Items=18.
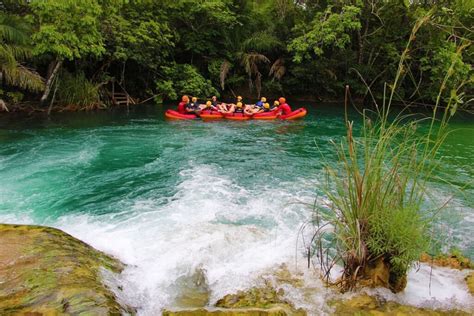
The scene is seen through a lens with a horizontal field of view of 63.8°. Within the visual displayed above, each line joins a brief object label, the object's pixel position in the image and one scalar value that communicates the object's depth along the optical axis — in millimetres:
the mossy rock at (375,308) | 2912
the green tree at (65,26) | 10680
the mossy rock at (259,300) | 3060
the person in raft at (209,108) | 13550
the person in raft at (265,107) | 14031
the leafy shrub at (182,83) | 16438
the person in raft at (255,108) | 13672
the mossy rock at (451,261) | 3713
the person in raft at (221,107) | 13508
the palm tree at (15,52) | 10703
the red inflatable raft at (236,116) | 13312
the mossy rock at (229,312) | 2588
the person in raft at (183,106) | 13578
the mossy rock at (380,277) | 3118
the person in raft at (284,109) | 13703
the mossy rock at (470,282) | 3220
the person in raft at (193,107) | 13477
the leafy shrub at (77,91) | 13784
